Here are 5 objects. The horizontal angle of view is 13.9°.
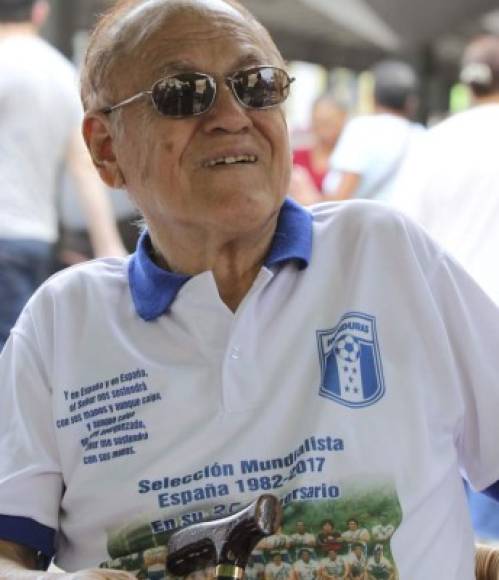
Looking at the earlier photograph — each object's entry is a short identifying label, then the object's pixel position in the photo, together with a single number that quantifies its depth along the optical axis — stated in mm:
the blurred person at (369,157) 8792
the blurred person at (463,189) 5406
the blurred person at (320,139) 11589
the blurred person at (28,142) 7205
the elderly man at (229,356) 2985
